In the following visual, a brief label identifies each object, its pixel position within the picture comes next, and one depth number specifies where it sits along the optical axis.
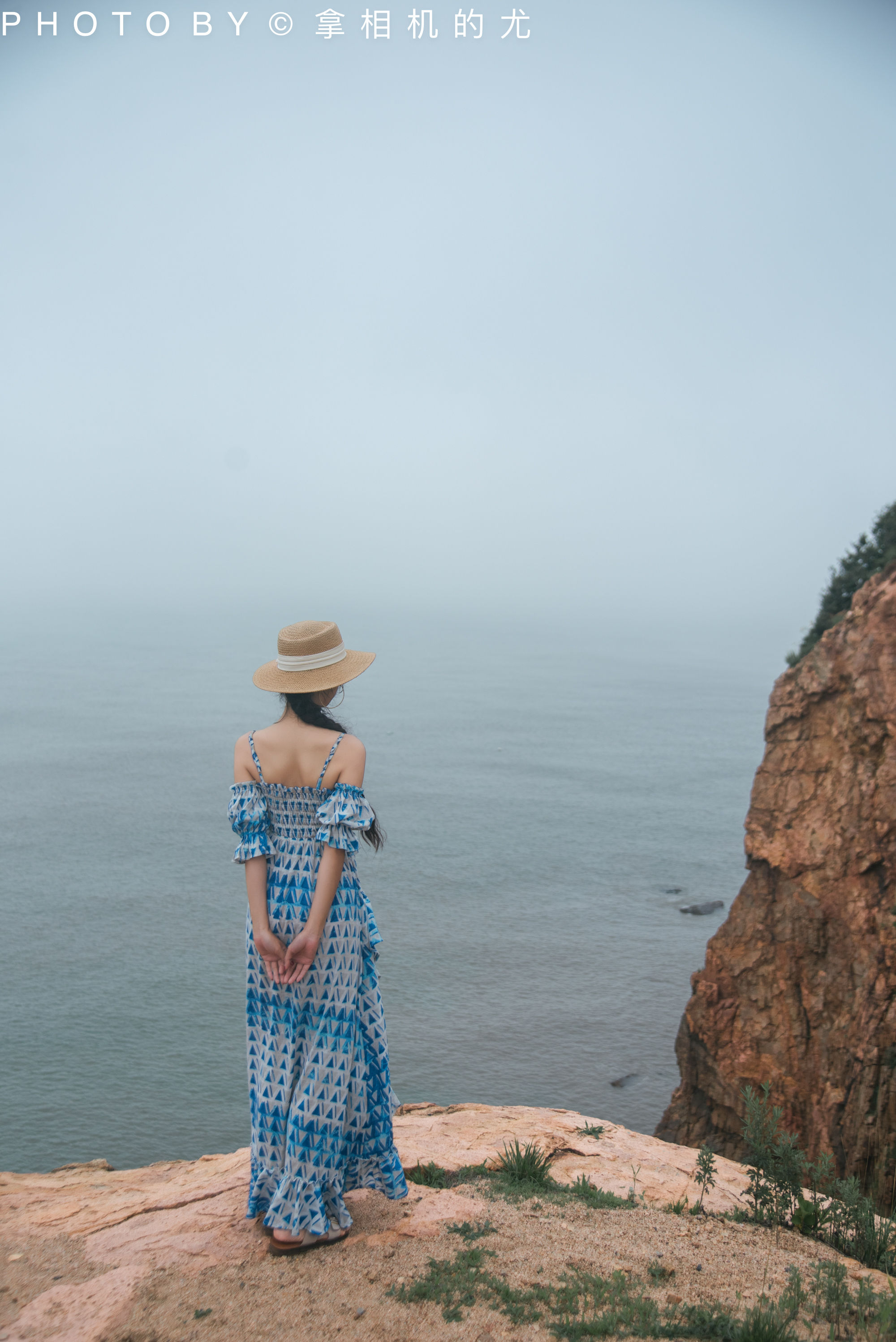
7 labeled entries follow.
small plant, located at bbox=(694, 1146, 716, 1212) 4.91
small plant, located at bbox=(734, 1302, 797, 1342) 3.42
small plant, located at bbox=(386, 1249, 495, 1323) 3.76
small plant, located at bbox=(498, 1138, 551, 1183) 5.33
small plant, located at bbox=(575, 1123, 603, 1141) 6.65
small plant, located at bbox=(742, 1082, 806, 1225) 4.91
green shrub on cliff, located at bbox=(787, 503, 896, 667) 17.38
